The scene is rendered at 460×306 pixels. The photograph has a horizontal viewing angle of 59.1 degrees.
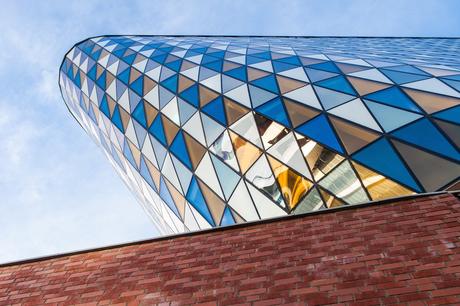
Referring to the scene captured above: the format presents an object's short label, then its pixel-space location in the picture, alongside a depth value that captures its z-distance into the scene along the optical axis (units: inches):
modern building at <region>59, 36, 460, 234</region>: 322.7
